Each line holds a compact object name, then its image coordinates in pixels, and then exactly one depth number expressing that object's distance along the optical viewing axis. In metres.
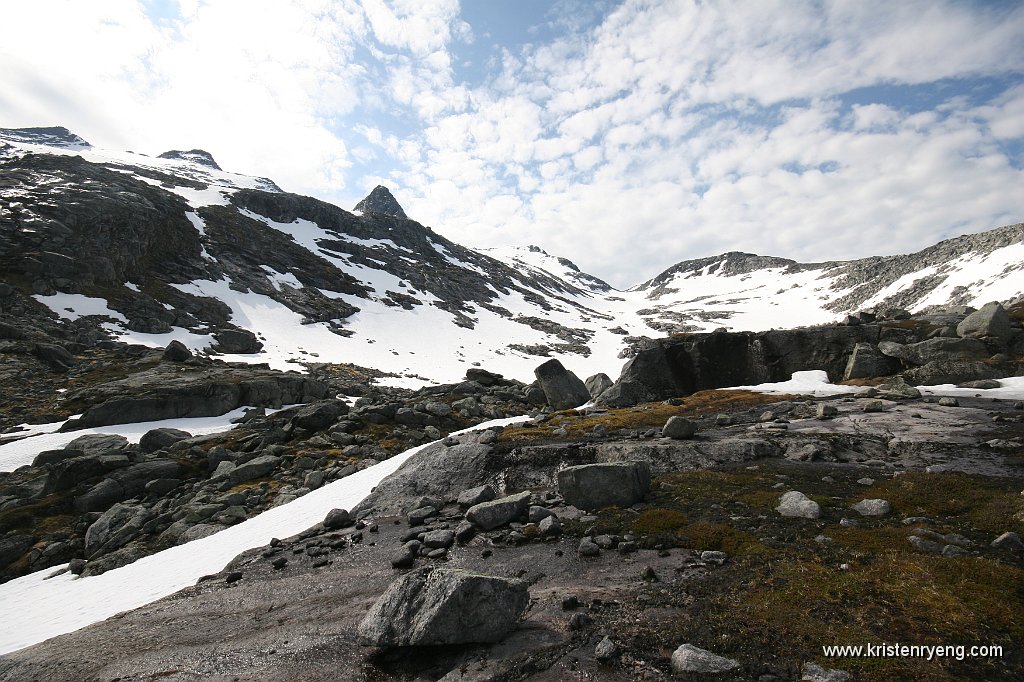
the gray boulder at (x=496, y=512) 14.55
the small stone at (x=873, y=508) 12.34
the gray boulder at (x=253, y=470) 25.44
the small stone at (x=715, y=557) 10.48
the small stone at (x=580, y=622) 8.68
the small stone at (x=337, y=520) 17.19
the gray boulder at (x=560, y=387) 41.47
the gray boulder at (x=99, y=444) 28.66
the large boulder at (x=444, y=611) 8.34
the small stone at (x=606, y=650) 7.65
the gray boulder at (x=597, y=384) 43.76
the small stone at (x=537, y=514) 14.70
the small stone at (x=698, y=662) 6.94
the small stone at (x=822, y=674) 6.59
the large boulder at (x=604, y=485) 15.21
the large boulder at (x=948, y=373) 26.52
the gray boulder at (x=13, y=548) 19.42
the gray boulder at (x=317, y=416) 33.25
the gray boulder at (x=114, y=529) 19.67
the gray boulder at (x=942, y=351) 28.20
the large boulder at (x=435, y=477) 19.12
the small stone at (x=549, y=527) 13.60
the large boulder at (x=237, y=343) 65.75
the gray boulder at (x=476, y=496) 17.39
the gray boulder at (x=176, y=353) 48.53
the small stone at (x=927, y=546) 10.09
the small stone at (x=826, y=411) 21.94
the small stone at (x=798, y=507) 12.60
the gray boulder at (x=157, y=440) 30.45
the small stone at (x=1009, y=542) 9.98
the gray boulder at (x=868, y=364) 30.62
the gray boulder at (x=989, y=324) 28.97
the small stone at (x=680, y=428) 21.09
